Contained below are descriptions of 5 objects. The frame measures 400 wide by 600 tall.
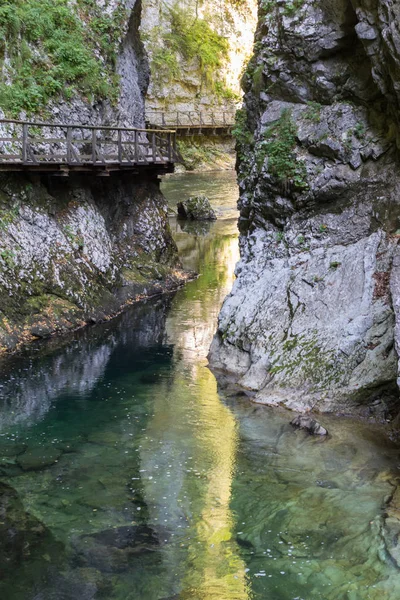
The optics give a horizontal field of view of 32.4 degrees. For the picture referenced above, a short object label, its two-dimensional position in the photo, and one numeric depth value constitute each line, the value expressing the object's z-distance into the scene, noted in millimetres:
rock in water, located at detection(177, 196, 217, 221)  40875
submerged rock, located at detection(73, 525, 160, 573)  9289
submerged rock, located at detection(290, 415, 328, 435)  13438
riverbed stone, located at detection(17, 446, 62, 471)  12250
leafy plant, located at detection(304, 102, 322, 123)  18312
